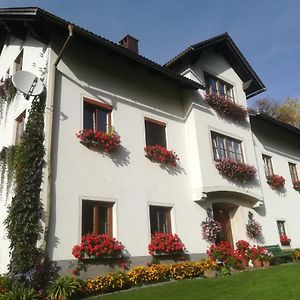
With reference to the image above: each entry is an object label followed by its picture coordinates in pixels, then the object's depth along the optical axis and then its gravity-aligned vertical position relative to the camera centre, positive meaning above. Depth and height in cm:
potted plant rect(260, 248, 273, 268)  1340 +39
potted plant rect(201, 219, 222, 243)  1277 +142
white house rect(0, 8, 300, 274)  1005 +452
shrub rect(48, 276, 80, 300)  823 -14
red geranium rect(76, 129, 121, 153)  1055 +389
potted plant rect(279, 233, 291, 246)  1664 +122
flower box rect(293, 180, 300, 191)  1922 +409
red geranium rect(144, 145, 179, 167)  1222 +389
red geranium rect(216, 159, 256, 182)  1388 +373
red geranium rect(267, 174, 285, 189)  1739 +394
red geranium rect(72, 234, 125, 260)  932 +80
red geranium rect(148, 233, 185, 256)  1101 +89
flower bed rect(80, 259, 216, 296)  910 +1
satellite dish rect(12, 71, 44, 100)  977 +514
